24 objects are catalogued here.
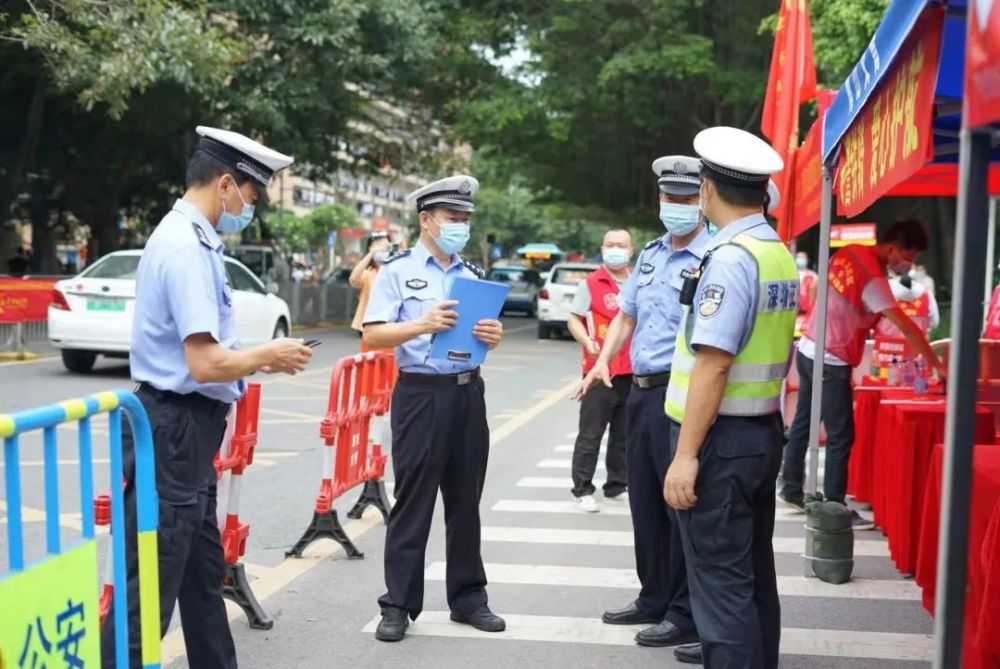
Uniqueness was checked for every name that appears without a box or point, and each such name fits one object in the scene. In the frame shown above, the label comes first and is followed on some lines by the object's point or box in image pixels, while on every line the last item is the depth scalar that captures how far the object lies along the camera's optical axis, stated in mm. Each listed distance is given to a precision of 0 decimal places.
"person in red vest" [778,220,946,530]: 7055
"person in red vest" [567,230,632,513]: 8070
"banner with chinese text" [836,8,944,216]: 3684
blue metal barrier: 2697
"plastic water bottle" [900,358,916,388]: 8227
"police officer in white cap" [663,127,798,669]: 3906
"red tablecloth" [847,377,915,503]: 8109
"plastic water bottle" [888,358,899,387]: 8624
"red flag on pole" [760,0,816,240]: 8984
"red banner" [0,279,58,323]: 17172
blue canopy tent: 2674
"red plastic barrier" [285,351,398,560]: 6723
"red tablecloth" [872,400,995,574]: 6348
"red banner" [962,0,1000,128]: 2627
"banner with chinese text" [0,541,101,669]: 2621
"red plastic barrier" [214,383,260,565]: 5410
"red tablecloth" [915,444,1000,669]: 4219
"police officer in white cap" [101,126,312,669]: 3648
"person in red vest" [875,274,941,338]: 12648
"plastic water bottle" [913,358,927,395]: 7453
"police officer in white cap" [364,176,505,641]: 5223
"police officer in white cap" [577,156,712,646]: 5492
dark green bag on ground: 6320
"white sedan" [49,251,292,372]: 14602
